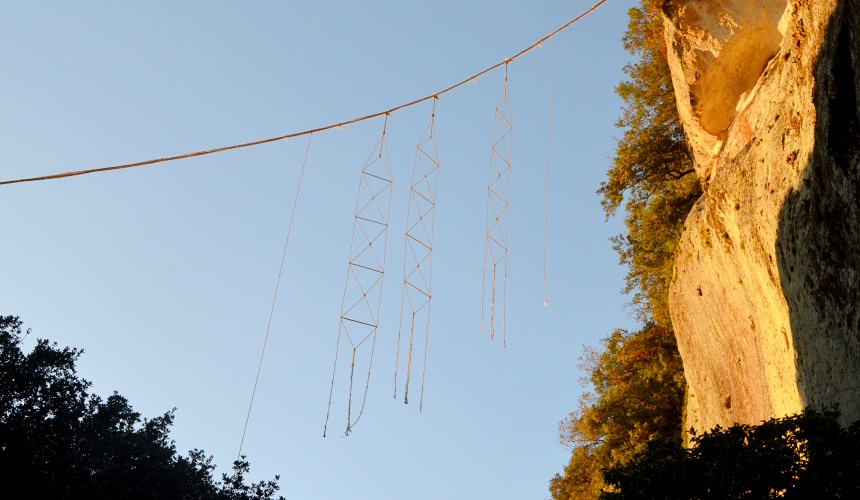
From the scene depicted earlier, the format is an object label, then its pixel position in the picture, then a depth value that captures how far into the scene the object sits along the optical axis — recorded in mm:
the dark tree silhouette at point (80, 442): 24188
